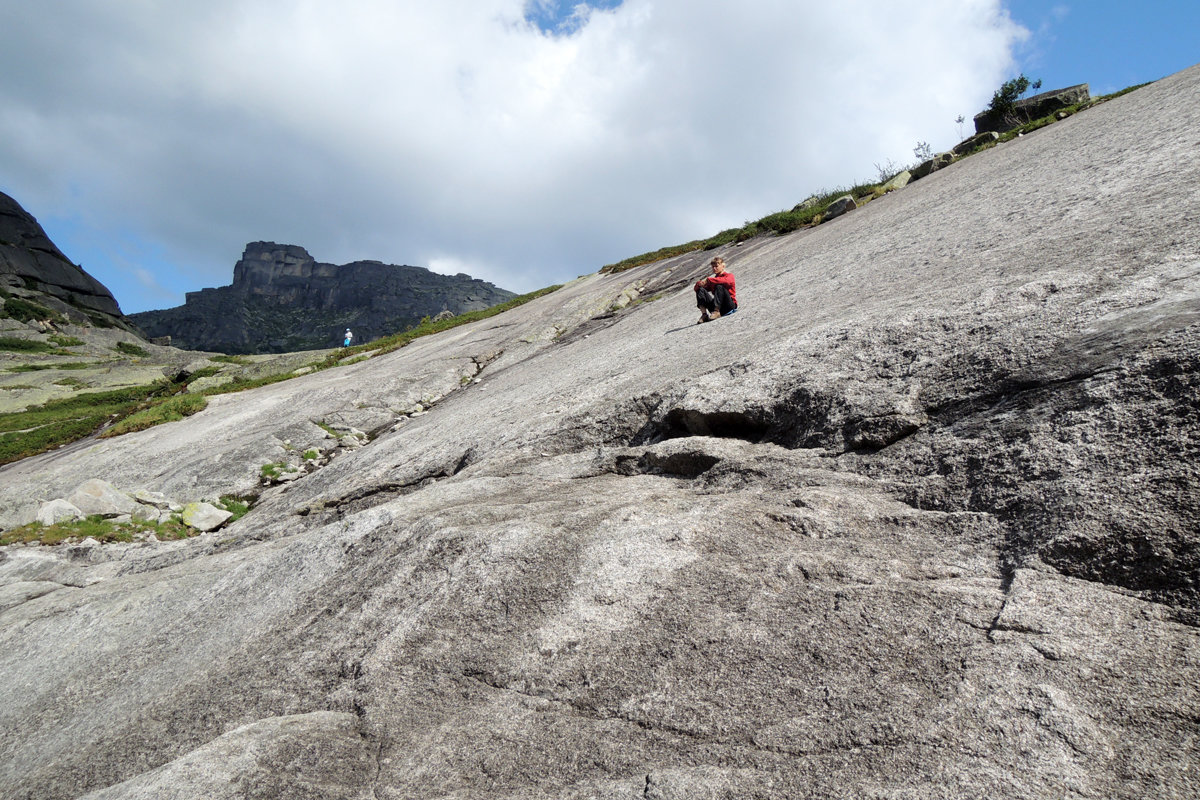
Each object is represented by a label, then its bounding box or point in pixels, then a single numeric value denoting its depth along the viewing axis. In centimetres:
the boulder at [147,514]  1534
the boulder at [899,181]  2808
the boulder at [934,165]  2834
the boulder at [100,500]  1554
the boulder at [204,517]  1518
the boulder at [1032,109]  3278
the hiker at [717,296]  1631
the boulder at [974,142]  2938
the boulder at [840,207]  2706
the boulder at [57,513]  1540
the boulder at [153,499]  1596
